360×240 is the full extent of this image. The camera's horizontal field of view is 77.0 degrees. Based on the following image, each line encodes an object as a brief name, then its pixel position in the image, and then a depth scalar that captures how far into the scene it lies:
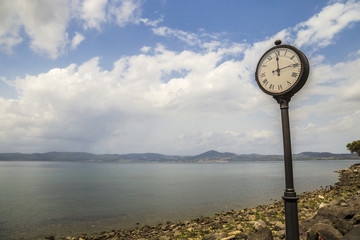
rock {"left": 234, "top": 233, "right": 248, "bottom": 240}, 10.08
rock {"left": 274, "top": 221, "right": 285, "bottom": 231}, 11.22
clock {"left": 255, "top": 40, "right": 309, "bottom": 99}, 5.12
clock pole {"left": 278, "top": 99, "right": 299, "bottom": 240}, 4.91
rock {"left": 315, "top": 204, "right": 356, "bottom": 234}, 7.57
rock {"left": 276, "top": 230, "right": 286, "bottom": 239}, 9.95
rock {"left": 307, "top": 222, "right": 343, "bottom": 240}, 6.93
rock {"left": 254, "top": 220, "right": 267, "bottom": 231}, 10.28
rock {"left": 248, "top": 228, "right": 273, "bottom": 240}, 8.73
